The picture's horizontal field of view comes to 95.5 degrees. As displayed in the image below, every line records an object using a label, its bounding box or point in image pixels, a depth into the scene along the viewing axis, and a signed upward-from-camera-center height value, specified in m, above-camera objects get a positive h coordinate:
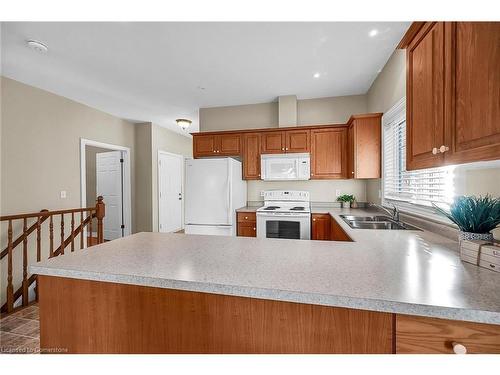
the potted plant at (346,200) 3.50 -0.24
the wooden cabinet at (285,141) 3.45 +0.67
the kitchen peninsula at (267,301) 0.71 -0.42
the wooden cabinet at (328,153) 3.35 +0.46
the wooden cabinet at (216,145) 3.67 +0.67
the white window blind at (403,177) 1.69 +0.06
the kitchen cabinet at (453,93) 0.82 +0.40
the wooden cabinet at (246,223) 3.29 -0.56
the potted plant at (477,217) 1.01 -0.16
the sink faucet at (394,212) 2.21 -0.30
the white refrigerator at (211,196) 3.28 -0.16
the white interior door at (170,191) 5.16 -0.15
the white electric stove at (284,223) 3.01 -0.52
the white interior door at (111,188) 4.75 -0.05
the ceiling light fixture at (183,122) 4.36 +1.22
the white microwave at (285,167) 3.40 +0.27
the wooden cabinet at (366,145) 2.79 +0.48
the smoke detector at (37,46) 2.10 +1.33
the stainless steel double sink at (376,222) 2.08 -0.39
